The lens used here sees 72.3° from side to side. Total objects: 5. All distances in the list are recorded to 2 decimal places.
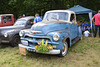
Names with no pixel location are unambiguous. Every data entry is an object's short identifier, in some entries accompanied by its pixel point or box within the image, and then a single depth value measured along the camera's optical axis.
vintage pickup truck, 2.51
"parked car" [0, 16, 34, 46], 3.73
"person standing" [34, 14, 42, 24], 4.44
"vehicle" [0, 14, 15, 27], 5.19
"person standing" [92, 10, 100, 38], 4.71
